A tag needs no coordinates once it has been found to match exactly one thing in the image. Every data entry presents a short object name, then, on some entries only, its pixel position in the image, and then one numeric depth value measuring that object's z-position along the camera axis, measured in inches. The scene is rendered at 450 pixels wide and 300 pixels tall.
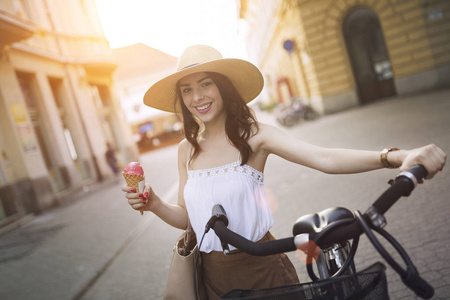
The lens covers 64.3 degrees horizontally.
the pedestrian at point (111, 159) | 565.9
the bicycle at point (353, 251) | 33.9
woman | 62.9
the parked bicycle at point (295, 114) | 630.5
